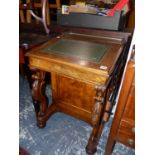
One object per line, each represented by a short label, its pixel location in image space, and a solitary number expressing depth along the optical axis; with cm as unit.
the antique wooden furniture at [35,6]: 153
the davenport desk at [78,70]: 79
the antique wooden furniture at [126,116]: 66
